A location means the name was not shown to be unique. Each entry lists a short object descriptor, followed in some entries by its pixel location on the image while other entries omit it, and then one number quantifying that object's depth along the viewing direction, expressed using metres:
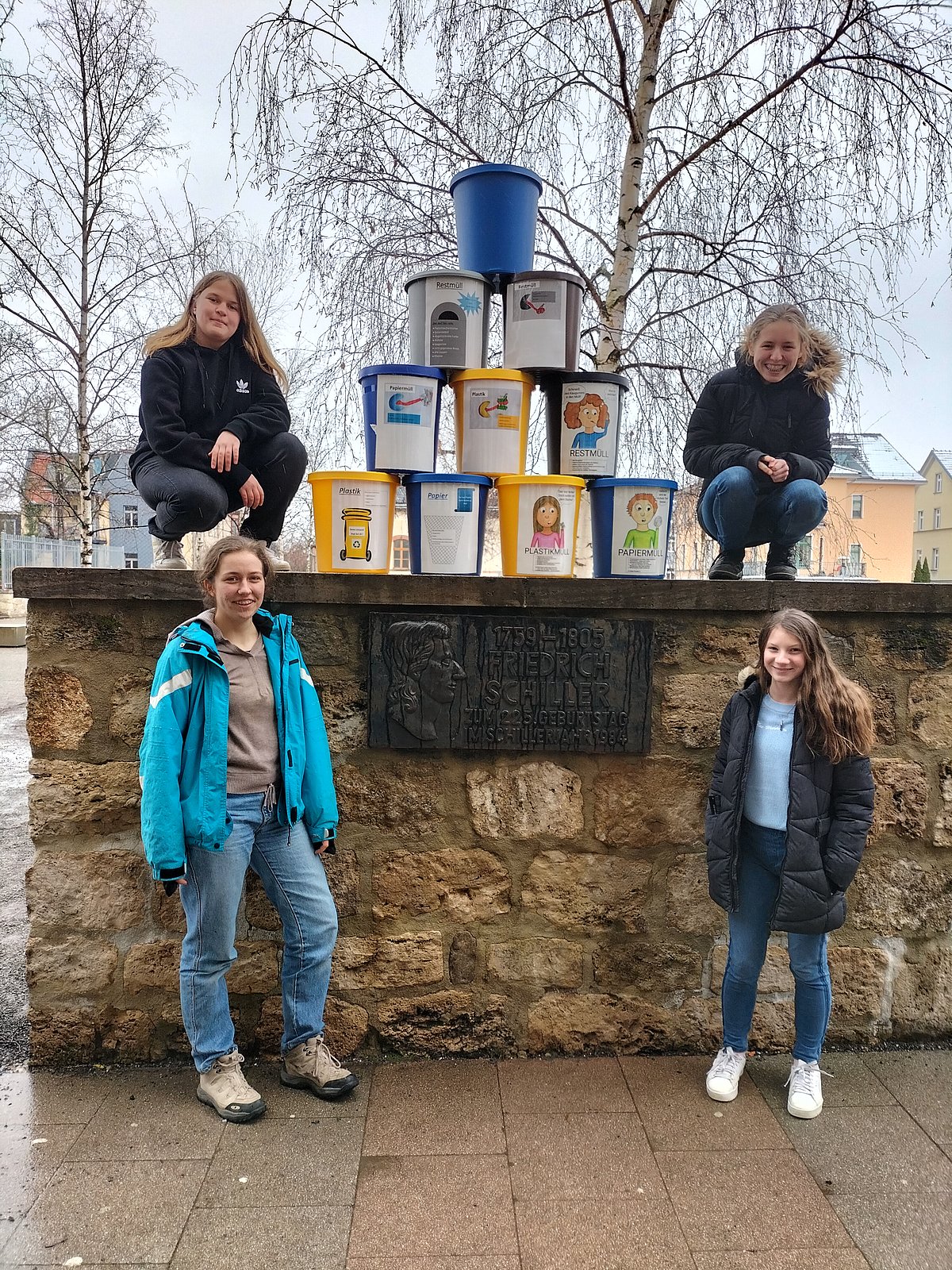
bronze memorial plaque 2.84
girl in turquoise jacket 2.39
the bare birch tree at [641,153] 5.74
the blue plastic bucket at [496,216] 3.10
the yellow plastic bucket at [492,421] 2.97
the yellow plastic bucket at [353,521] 2.85
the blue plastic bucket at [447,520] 2.86
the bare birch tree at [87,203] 10.83
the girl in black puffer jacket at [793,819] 2.48
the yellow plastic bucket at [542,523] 2.87
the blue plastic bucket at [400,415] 2.90
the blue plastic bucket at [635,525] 2.96
